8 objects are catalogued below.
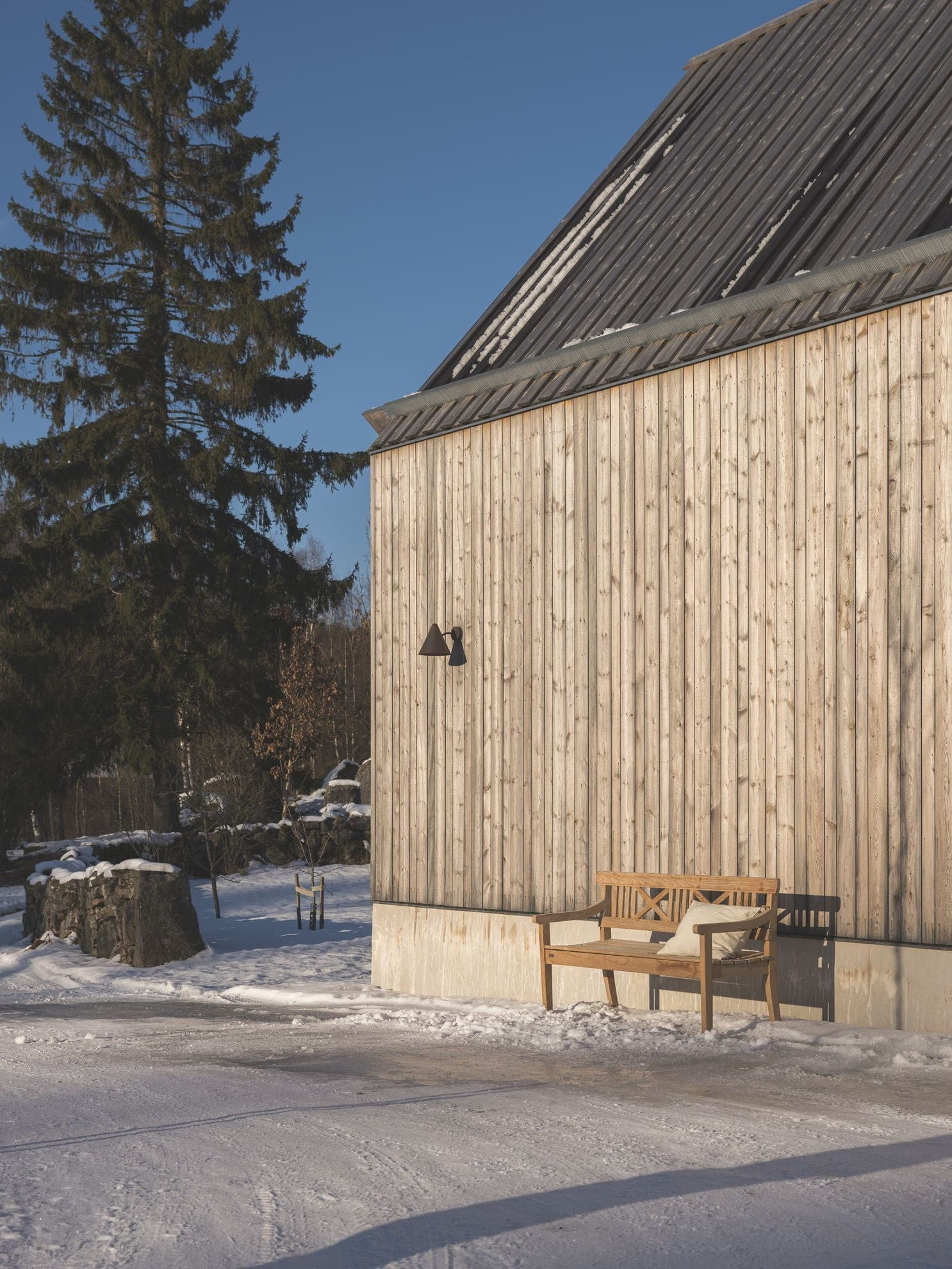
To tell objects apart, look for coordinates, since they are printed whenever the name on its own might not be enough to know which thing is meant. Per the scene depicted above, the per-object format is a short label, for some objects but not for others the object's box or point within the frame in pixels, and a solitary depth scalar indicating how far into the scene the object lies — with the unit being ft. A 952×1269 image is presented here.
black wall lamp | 35.83
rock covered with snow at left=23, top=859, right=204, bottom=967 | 44.09
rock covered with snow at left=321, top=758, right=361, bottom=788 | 86.63
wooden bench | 26.68
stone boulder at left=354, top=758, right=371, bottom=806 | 82.84
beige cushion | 27.22
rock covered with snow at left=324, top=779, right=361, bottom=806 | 82.94
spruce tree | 81.46
